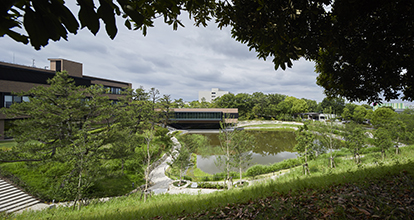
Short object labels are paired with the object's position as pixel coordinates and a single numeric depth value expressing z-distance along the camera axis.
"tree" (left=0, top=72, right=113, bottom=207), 8.44
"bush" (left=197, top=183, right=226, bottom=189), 11.82
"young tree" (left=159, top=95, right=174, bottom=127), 26.99
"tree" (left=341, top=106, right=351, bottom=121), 39.00
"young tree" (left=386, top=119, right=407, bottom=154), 15.27
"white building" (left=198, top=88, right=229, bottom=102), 99.31
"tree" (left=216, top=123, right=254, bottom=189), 12.15
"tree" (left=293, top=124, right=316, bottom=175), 10.59
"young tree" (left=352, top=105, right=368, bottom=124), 35.88
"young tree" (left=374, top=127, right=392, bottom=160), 12.70
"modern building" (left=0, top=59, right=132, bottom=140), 16.52
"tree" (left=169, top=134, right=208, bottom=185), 13.59
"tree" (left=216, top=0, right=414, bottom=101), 2.56
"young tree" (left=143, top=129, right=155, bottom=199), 9.65
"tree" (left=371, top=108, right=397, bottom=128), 27.84
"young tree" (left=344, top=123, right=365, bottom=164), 12.58
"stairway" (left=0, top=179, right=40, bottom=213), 8.38
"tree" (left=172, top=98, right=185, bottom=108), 28.80
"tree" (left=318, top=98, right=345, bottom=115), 46.16
